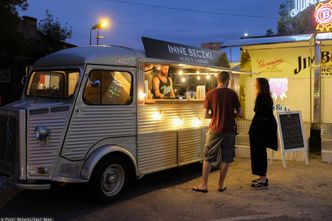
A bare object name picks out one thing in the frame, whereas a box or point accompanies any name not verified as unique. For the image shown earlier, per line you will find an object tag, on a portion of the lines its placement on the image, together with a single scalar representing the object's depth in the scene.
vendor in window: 7.04
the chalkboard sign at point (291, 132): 8.41
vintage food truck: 5.18
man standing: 6.24
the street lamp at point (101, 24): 16.72
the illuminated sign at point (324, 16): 9.84
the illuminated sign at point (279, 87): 11.31
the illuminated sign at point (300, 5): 11.09
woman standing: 6.75
